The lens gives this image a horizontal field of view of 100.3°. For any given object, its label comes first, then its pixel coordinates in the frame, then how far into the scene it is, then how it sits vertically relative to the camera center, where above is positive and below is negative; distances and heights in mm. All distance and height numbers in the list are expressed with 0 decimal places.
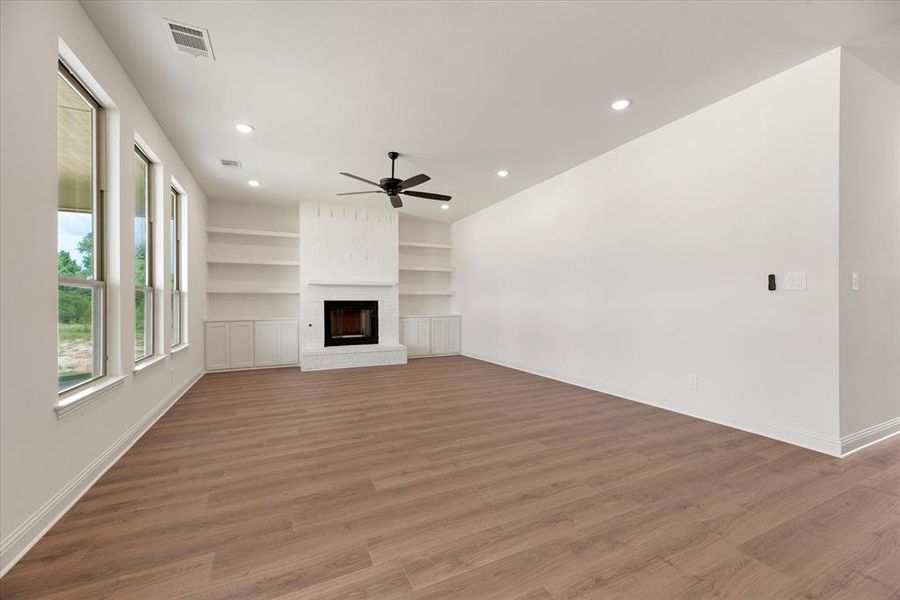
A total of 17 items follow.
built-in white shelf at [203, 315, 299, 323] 6041 -290
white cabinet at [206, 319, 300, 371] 6074 -724
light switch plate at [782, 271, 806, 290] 2779 +141
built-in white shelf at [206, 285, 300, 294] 6344 +189
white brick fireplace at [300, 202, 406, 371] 6488 +521
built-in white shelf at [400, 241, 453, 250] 7624 +1150
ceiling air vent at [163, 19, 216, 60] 2363 +1714
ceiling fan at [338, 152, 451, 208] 4177 +1344
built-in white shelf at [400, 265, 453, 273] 7615 +664
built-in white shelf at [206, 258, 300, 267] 6262 +675
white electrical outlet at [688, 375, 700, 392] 3455 -770
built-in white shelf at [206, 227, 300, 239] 6254 +1183
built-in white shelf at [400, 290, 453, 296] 7875 +166
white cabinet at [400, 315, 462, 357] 7500 -710
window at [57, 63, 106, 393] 2172 +395
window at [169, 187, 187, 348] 4641 +314
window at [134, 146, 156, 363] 3367 +357
